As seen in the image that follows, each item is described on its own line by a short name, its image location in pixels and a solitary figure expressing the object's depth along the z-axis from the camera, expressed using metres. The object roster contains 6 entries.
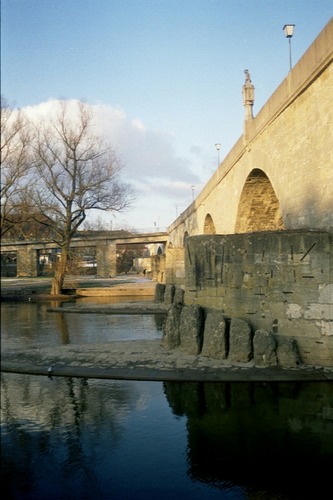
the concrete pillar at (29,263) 51.60
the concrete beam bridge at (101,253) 52.59
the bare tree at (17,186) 17.41
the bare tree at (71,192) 26.83
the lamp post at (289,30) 12.64
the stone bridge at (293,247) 9.37
